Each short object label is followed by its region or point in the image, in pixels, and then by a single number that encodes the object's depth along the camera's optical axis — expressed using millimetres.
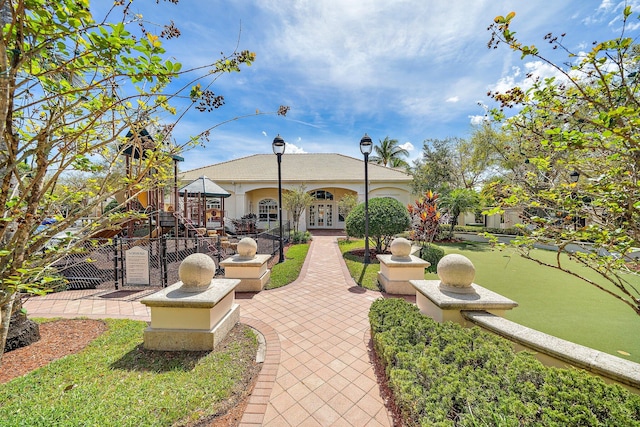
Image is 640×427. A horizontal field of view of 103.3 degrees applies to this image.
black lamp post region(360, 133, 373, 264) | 8852
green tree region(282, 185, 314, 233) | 16172
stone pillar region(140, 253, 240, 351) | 3803
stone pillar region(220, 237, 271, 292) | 6785
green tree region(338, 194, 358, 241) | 17825
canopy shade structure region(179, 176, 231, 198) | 13422
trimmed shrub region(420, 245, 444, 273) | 9958
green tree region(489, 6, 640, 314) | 1935
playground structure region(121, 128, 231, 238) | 11273
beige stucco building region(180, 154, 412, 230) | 20469
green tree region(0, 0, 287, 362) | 1623
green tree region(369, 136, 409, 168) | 36688
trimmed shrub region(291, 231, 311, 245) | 15172
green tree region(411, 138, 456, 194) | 19891
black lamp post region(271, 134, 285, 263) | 9438
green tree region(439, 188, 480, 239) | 15781
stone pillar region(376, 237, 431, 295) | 6680
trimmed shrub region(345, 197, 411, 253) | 10578
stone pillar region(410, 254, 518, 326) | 3703
